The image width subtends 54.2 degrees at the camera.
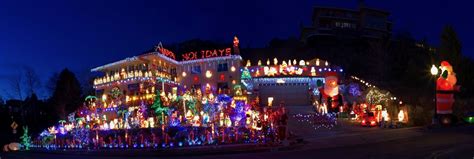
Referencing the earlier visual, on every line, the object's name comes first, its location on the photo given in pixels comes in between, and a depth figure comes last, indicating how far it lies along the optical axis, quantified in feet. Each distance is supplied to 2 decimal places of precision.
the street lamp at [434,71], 76.33
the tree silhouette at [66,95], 173.17
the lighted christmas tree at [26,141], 104.50
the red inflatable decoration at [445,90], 78.84
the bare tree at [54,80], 191.55
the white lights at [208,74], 142.00
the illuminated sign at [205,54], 140.45
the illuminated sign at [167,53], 137.29
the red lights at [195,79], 143.95
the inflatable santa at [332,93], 93.61
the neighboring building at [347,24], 198.08
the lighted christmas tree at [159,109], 89.71
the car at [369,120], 84.17
